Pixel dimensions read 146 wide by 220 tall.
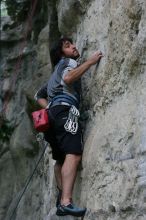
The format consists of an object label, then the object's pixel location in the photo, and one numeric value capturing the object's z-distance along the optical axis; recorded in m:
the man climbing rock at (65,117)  5.89
